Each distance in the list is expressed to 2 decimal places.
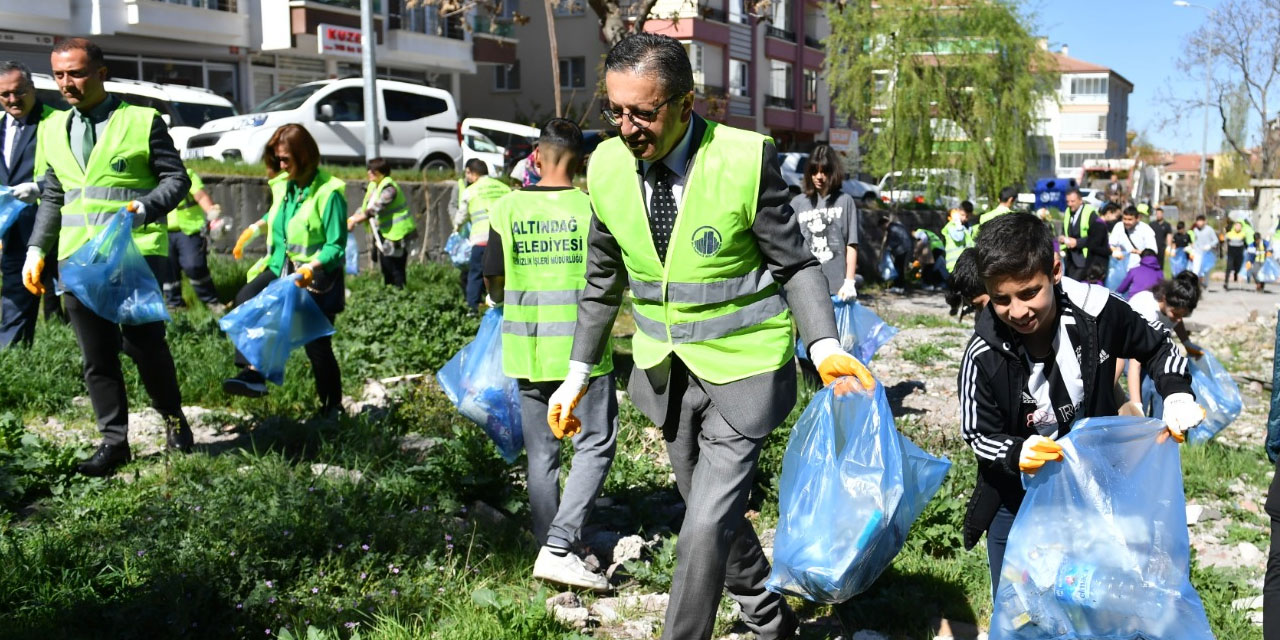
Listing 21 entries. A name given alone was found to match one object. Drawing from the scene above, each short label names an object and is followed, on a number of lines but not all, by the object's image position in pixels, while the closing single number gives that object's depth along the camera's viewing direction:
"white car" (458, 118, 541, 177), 18.64
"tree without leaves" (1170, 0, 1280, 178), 37.62
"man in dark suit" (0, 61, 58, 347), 5.97
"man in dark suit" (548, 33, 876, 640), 3.06
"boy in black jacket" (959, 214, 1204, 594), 2.88
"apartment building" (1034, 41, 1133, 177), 87.69
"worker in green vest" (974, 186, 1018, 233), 11.29
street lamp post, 45.76
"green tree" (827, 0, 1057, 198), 23.22
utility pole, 16.34
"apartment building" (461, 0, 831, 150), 37.34
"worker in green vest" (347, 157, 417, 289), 10.96
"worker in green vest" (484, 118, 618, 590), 4.34
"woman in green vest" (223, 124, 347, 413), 5.71
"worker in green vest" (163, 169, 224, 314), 9.81
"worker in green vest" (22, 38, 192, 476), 5.00
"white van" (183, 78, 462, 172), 16.61
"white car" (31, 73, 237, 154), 17.58
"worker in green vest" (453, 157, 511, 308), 9.88
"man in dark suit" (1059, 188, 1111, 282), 11.98
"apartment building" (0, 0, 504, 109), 23.89
